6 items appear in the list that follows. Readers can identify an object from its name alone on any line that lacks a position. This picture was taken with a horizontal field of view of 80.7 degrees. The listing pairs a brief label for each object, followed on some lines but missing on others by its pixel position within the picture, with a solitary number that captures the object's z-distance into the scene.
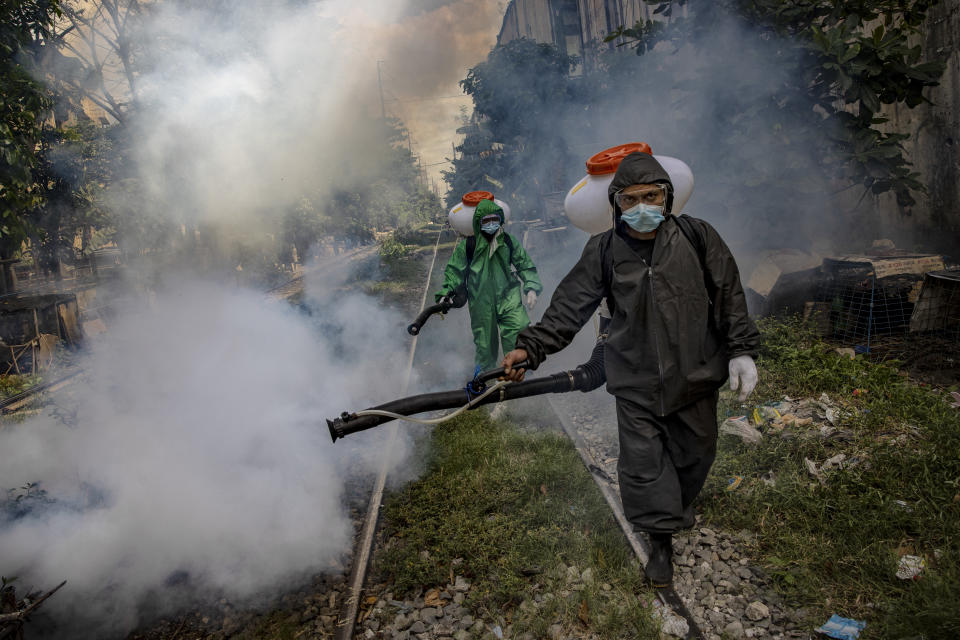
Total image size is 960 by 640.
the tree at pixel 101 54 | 12.29
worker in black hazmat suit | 2.79
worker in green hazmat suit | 5.57
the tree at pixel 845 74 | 5.79
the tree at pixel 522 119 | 15.86
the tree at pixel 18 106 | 8.78
